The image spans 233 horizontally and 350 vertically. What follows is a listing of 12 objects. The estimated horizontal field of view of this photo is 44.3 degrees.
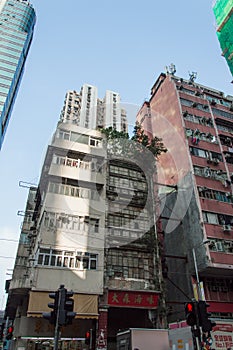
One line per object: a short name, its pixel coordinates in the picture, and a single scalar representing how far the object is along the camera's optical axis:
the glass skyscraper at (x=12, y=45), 59.82
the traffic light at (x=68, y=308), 7.51
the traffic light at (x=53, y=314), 7.42
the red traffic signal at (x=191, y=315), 7.48
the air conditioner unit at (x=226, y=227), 22.13
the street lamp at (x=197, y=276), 19.60
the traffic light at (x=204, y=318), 7.25
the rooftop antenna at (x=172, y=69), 34.12
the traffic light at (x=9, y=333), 15.17
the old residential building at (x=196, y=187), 20.86
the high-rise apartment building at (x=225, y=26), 26.28
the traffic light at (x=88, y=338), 12.72
